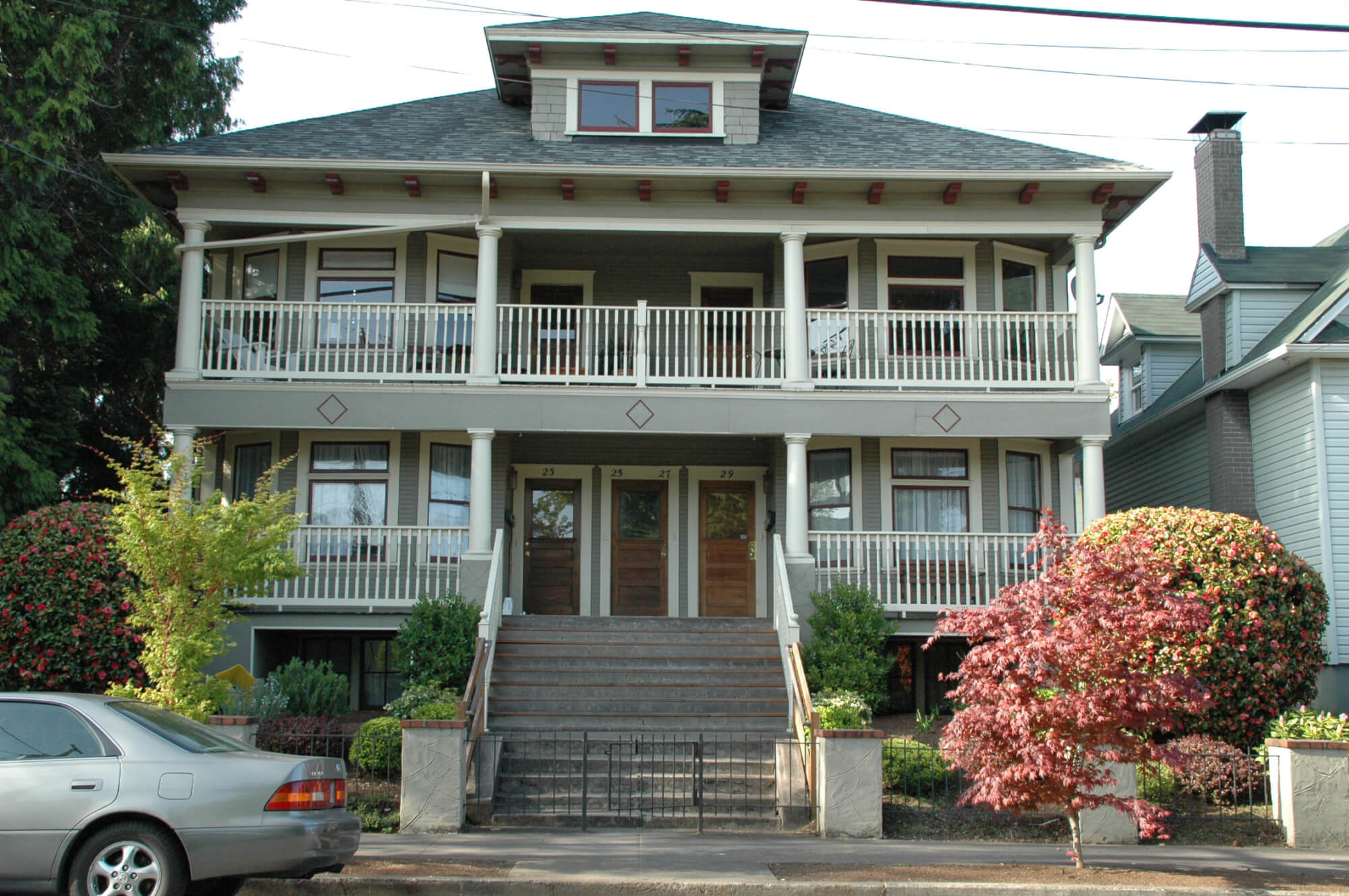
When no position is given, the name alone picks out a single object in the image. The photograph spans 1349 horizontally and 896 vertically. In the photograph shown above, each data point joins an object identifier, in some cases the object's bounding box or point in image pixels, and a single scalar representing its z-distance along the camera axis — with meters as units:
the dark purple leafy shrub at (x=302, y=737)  12.32
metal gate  11.68
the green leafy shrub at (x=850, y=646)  14.25
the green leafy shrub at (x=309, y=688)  14.32
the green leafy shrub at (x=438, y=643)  14.19
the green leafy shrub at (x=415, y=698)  12.95
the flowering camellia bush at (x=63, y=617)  12.95
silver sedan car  7.25
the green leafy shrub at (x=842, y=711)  12.27
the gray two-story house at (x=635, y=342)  16.27
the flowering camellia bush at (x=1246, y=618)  13.18
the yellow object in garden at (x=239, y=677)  14.59
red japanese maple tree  9.05
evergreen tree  16.28
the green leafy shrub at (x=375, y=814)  11.22
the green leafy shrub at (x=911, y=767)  12.03
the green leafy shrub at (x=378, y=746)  12.13
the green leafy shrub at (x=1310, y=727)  11.85
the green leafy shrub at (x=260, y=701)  13.18
